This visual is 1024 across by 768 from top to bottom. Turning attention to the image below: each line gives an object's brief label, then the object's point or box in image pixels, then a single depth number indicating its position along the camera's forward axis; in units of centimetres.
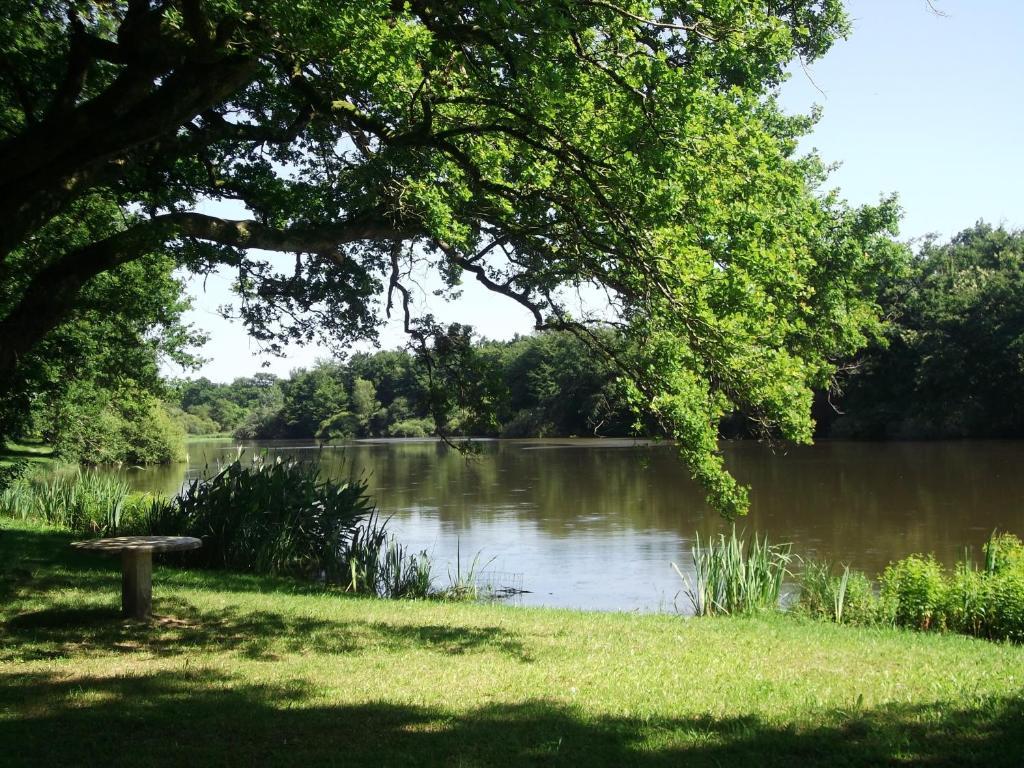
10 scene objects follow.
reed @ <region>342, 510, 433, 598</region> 1186
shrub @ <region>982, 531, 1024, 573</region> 968
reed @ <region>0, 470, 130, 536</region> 1531
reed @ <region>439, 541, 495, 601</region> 1195
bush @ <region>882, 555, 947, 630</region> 949
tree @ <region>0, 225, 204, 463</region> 1284
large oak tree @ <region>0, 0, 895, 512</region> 650
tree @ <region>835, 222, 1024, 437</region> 4203
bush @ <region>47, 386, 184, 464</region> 2358
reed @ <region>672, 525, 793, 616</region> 1032
